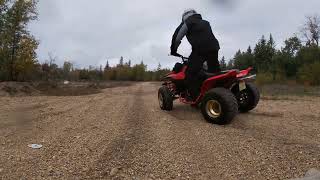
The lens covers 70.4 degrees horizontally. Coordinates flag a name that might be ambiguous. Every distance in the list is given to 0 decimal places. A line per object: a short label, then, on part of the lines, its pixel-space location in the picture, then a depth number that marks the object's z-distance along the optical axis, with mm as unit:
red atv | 4011
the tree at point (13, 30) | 16765
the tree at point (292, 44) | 42100
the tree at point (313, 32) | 34765
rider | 4601
